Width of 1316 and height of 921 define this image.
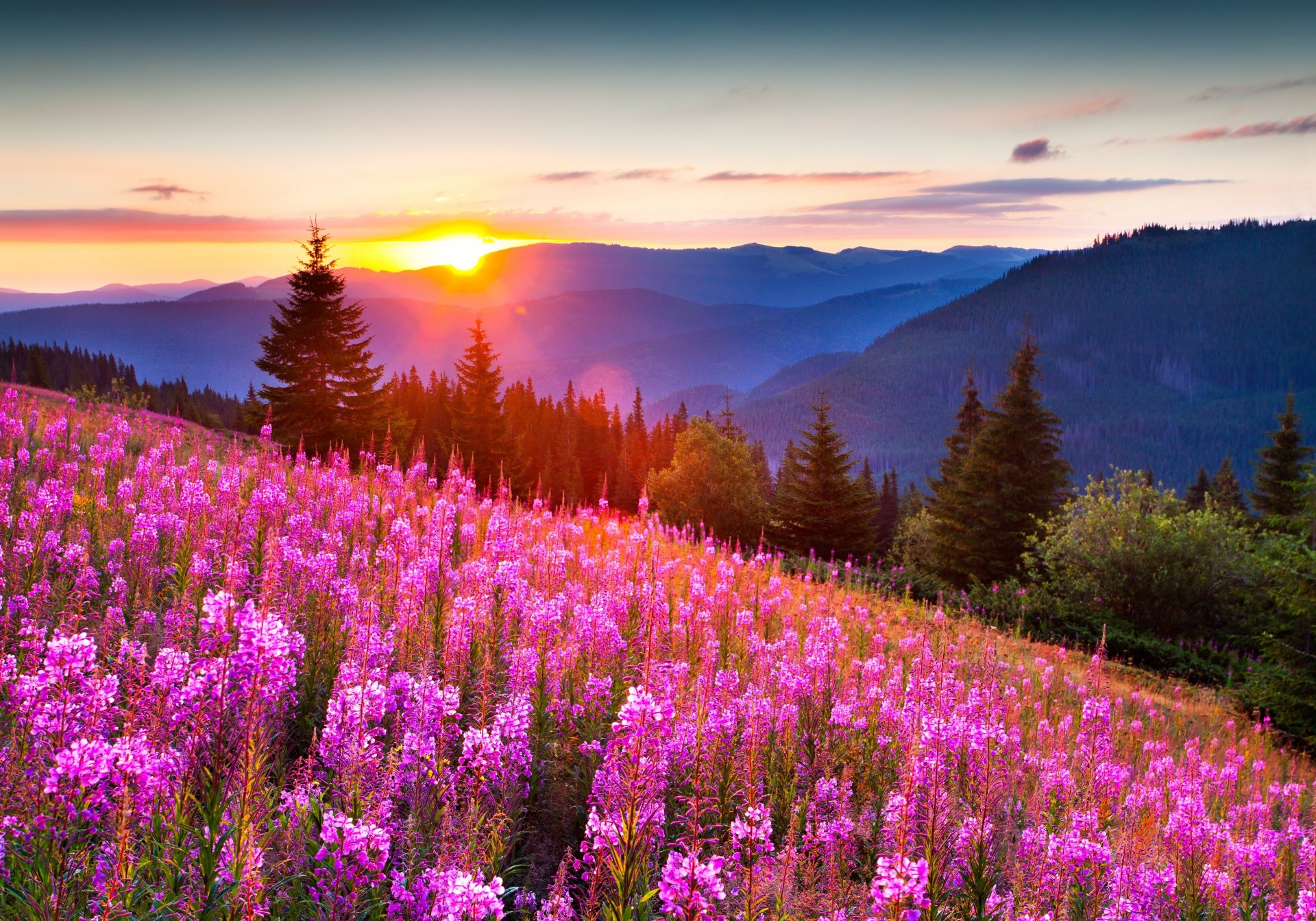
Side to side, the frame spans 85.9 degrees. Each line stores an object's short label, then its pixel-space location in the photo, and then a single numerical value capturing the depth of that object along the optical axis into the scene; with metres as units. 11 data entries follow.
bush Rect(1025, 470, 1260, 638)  28.61
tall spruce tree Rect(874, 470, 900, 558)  83.81
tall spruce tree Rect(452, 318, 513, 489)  49.88
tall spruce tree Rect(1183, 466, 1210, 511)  71.95
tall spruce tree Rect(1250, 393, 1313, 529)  49.34
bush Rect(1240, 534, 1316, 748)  15.16
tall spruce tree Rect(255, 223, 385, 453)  39.62
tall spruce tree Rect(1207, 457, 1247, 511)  60.59
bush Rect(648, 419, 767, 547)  51.31
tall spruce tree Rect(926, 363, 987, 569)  39.88
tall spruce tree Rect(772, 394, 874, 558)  45.75
